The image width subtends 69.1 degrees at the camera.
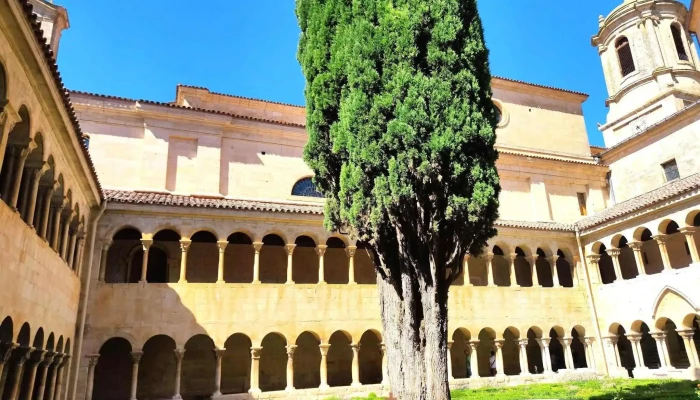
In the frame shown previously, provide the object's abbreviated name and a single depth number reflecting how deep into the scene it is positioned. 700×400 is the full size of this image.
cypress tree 7.56
